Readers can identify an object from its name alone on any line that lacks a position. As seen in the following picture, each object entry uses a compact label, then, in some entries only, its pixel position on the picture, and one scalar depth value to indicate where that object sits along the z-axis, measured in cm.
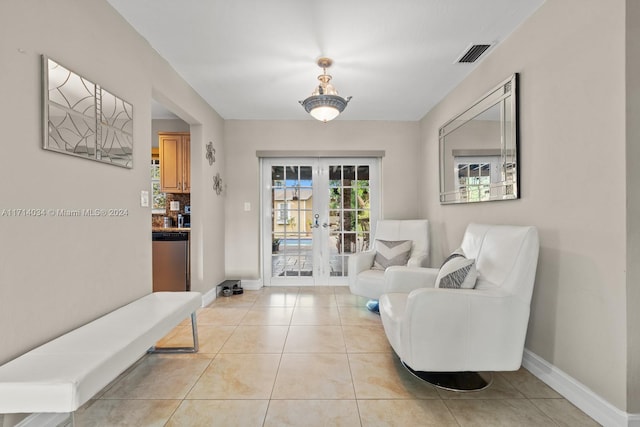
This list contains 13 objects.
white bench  109
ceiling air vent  237
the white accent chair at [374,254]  305
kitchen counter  358
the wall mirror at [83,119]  147
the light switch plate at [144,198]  222
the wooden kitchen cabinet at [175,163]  383
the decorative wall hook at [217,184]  376
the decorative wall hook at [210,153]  355
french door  435
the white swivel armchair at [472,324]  168
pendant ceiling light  249
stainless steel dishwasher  353
